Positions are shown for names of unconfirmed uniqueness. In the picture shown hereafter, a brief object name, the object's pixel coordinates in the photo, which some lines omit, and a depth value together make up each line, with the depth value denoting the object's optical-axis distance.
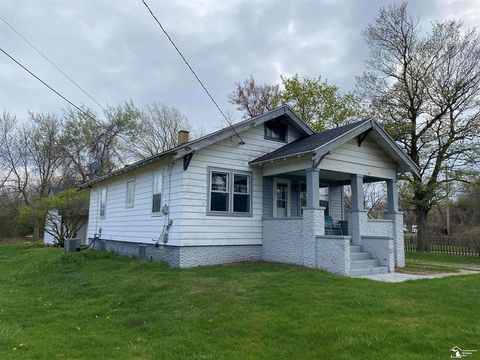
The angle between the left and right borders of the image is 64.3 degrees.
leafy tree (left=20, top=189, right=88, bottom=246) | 22.27
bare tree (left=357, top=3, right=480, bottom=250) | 19.56
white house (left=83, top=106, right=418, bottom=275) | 10.50
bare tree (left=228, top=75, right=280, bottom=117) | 30.92
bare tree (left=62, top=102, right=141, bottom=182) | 32.59
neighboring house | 24.03
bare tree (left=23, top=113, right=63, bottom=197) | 34.16
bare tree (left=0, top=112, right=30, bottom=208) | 35.34
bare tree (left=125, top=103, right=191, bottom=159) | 33.47
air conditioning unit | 16.78
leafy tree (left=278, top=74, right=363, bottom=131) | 26.06
